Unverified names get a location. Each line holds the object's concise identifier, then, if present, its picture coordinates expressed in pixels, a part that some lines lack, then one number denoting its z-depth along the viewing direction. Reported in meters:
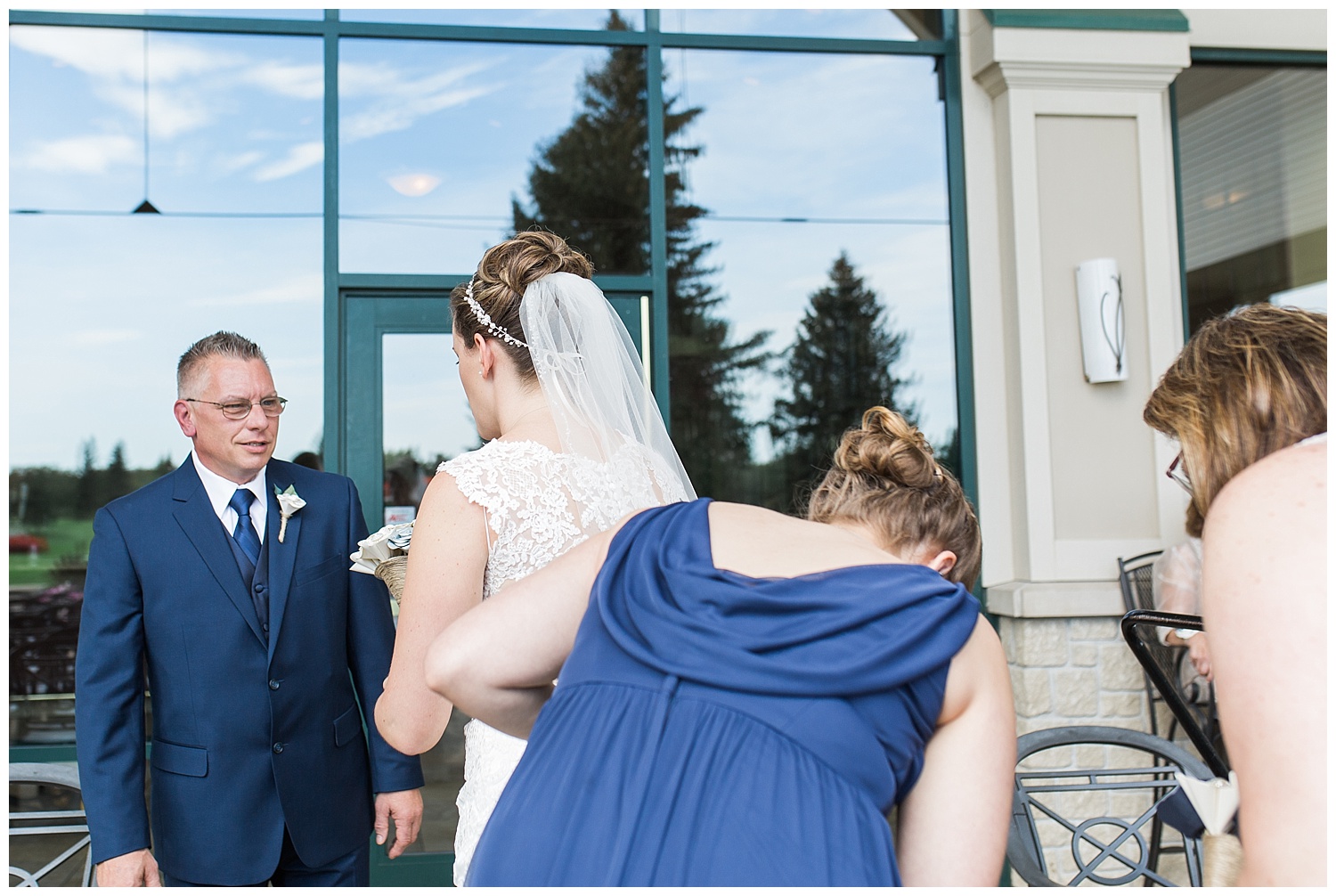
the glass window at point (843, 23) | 4.78
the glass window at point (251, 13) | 4.39
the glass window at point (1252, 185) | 5.00
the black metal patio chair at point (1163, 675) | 1.84
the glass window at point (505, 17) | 4.51
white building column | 4.23
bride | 1.97
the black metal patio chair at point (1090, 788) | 2.14
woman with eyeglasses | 1.08
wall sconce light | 4.25
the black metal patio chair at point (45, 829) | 2.60
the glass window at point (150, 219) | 4.49
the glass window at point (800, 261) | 4.82
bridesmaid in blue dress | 1.18
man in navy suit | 2.39
